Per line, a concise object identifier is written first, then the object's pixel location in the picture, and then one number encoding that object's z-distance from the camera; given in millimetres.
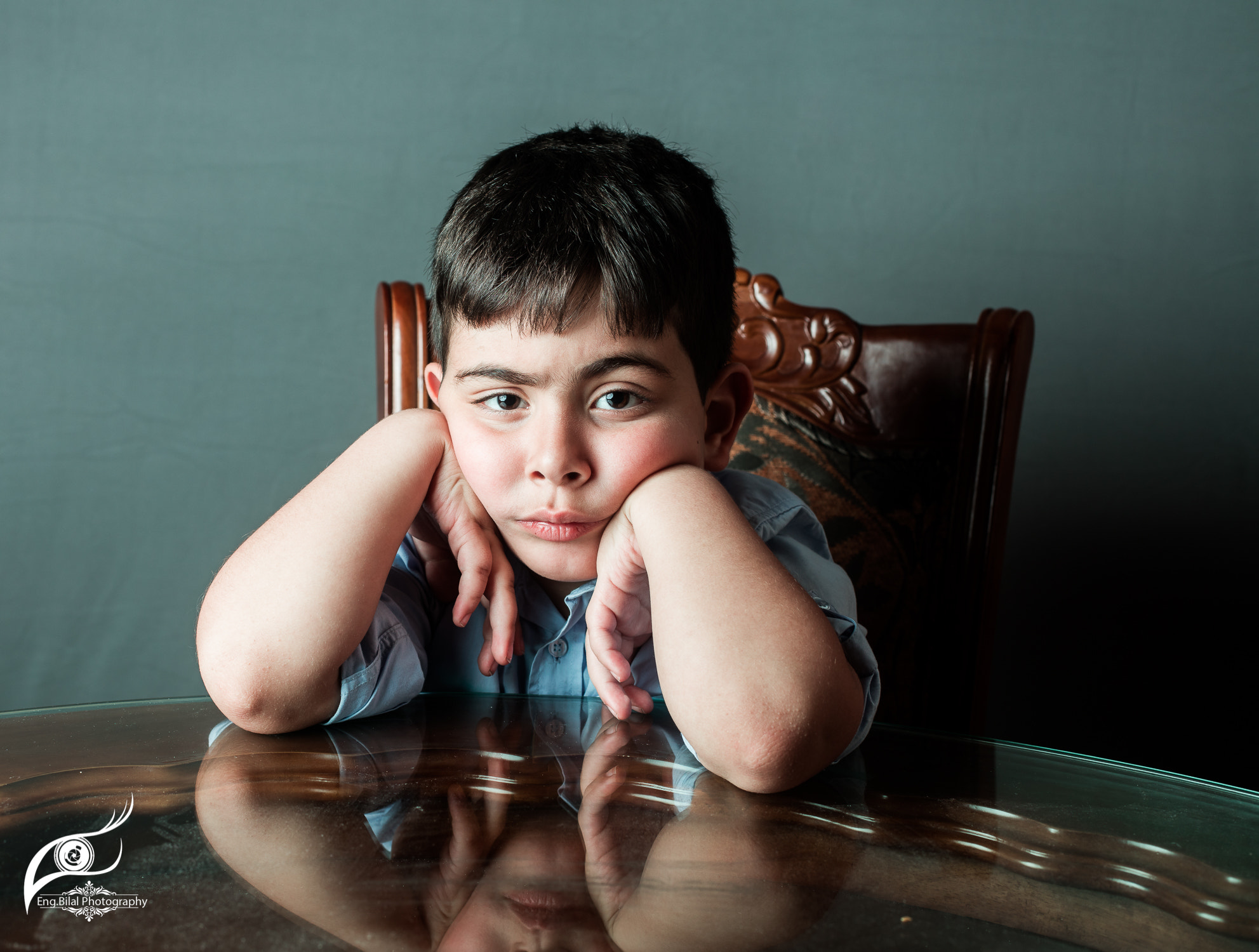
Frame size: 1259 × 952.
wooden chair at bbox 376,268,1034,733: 1032
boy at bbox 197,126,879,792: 547
